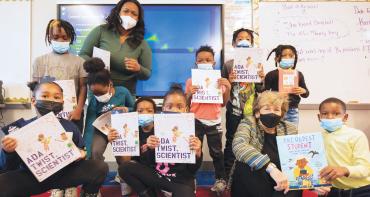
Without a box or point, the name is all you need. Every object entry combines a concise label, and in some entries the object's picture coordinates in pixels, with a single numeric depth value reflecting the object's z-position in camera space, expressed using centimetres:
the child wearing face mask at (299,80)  303
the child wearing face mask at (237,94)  304
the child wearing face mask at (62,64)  275
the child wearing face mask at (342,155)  214
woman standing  280
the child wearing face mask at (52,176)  200
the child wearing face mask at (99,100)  261
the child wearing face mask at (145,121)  245
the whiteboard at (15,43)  407
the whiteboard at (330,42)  413
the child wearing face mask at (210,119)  289
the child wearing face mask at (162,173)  225
